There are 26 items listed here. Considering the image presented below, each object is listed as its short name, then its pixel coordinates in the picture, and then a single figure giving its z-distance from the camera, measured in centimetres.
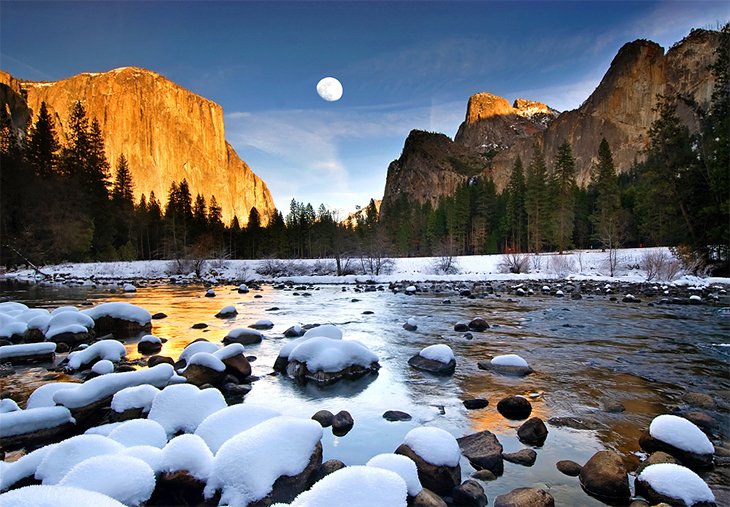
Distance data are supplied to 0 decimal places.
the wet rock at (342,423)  445
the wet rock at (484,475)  344
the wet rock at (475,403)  510
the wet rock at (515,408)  481
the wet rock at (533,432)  414
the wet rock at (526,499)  294
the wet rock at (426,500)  282
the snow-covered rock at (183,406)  411
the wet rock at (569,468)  351
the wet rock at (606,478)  317
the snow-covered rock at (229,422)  364
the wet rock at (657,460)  356
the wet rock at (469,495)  308
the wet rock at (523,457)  370
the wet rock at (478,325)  1060
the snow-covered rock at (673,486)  296
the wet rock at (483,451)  361
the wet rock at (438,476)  324
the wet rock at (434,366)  671
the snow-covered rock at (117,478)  267
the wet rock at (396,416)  479
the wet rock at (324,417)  461
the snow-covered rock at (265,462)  293
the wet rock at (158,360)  696
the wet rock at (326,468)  337
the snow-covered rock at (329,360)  641
